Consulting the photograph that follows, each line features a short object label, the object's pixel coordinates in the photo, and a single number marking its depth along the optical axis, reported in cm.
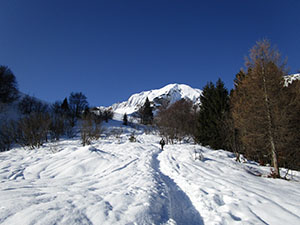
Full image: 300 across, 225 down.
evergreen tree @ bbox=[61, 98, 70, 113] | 3592
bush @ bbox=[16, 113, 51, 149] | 1348
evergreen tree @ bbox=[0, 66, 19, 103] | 2622
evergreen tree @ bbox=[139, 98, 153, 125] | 4828
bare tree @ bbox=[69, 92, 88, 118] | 3625
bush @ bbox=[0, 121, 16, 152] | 1441
